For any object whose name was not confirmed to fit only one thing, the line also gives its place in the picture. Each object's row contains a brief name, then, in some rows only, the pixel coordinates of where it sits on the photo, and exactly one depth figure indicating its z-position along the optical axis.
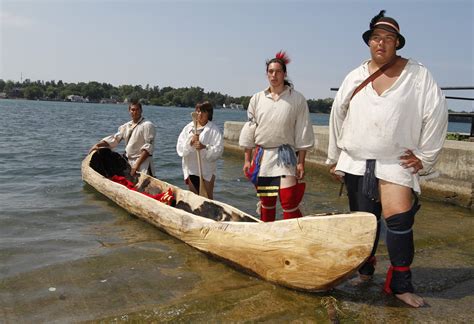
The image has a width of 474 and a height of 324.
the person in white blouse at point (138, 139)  7.03
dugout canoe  3.23
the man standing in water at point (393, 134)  3.19
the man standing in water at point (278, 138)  4.44
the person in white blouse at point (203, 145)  5.86
